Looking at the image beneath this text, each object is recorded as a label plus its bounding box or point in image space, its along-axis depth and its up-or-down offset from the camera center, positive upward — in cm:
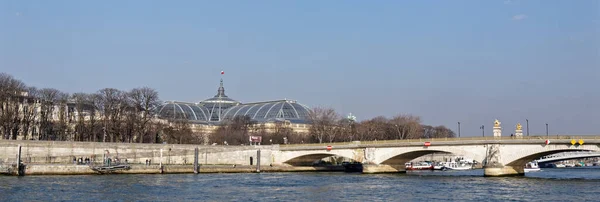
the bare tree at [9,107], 9750 +694
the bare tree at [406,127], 13838 +682
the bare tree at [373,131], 13988 +597
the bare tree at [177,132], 11956 +476
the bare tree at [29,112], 10156 +659
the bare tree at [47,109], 10519 +724
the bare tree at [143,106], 10938 +823
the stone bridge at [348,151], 7501 +137
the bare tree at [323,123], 13688 +744
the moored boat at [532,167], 12075 -52
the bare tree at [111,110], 10806 +749
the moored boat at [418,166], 11991 -46
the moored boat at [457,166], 12656 -44
